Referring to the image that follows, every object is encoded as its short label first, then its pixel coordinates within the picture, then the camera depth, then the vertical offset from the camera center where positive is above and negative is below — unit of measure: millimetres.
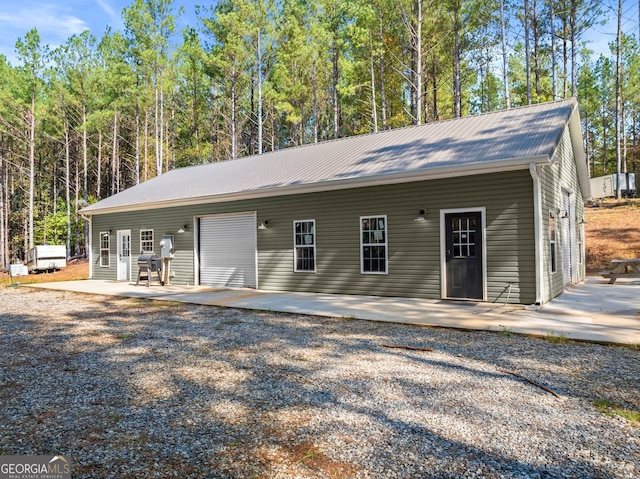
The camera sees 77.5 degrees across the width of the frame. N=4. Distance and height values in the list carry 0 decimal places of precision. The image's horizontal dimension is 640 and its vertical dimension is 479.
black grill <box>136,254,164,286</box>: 12078 -512
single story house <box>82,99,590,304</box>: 7477 +654
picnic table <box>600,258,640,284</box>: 10141 -961
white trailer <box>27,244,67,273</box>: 20177 -435
